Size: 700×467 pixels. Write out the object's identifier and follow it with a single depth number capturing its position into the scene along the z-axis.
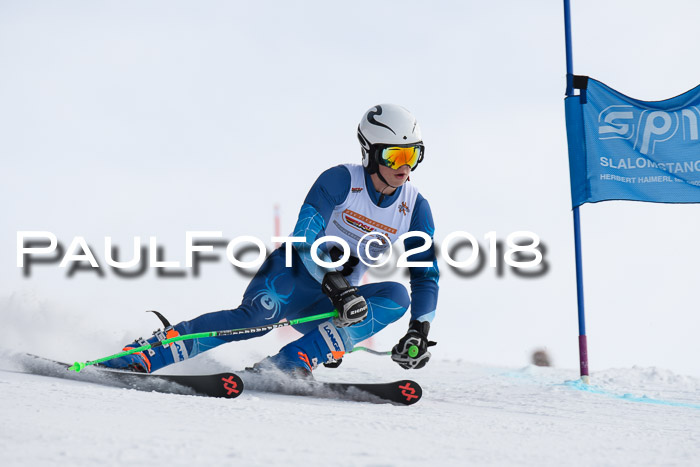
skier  8.23
